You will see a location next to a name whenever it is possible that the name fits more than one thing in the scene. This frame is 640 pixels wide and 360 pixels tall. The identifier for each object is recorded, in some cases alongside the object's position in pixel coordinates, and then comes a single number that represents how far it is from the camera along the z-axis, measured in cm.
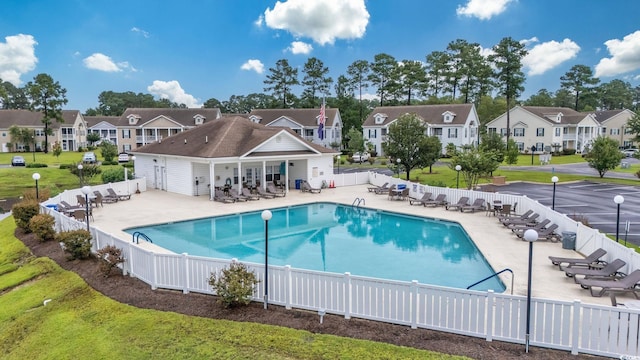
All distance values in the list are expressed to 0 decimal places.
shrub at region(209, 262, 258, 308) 999
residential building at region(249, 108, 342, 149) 6412
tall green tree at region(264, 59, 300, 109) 7569
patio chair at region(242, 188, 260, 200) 2744
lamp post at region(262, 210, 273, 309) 1015
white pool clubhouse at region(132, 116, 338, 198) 2855
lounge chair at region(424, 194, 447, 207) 2477
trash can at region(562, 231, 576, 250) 1555
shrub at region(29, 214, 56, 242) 1673
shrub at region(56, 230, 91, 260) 1406
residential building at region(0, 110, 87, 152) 6906
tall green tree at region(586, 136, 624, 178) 3578
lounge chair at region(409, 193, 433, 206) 2526
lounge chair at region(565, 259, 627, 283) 1187
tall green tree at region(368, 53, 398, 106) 7362
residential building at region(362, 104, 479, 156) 5681
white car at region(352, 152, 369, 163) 5351
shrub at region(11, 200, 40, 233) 1881
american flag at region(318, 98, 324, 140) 3366
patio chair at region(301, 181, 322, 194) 3040
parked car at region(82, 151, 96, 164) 4715
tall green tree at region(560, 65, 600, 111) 9306
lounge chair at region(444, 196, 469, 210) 2331
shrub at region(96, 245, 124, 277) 1252
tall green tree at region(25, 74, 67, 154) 6075
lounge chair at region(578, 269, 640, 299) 1071
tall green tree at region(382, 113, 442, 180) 3309
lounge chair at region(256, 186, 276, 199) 2844
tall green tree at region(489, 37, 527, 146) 5628
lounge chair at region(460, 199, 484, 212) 2302
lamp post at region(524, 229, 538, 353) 806
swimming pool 1478
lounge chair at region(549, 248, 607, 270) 1288
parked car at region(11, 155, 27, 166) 4515
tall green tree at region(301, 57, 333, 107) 7569
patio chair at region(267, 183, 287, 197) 2900
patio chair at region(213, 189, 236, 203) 2661
